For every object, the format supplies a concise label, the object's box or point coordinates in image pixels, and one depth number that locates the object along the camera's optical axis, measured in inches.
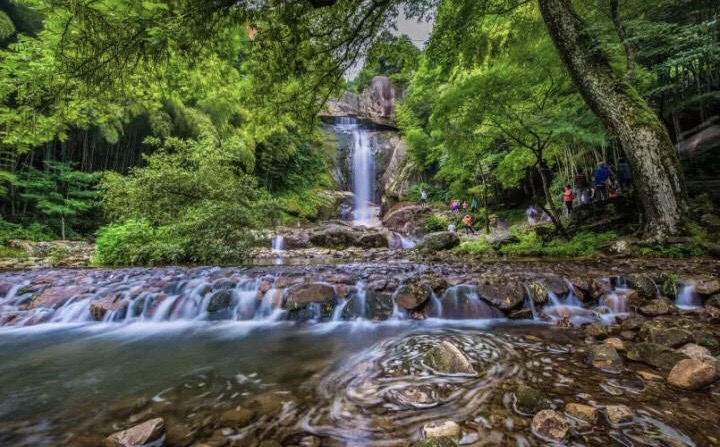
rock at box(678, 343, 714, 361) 75.8
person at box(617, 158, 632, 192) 403.5
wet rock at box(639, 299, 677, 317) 125.8
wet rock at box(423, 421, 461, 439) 54.9
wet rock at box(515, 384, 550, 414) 61.2
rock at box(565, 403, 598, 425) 55.9
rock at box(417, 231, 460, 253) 479.2
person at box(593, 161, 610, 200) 411.8
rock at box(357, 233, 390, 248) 626.2
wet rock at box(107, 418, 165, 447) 56.2
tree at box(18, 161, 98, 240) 588.1
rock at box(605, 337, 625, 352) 90.7
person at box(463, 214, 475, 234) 668.9
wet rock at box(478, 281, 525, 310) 146.6
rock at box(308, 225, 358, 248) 624.4
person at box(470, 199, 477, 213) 787.1
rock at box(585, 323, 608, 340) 104.0
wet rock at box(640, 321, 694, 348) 86.0
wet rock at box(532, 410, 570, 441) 52.1
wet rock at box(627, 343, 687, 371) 74.7
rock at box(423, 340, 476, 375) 81.9
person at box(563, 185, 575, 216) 496.7
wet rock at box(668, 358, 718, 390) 64.7
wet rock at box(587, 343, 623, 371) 78.7
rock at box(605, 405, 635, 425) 54.7
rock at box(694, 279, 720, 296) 135.5
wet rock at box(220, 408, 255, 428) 63.4
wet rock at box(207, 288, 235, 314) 176.9
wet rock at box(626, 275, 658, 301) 146.1
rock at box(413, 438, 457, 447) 47.5
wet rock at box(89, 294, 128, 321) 170.6
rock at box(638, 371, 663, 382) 70.2
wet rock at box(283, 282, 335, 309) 167.5
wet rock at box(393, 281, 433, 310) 156.3
